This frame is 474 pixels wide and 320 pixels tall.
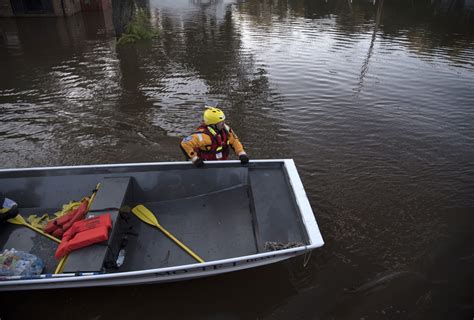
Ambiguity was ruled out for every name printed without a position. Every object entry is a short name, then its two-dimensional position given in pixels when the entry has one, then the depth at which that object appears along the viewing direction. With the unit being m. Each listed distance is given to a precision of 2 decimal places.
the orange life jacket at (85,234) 3.74
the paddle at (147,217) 4.67
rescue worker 4.92
